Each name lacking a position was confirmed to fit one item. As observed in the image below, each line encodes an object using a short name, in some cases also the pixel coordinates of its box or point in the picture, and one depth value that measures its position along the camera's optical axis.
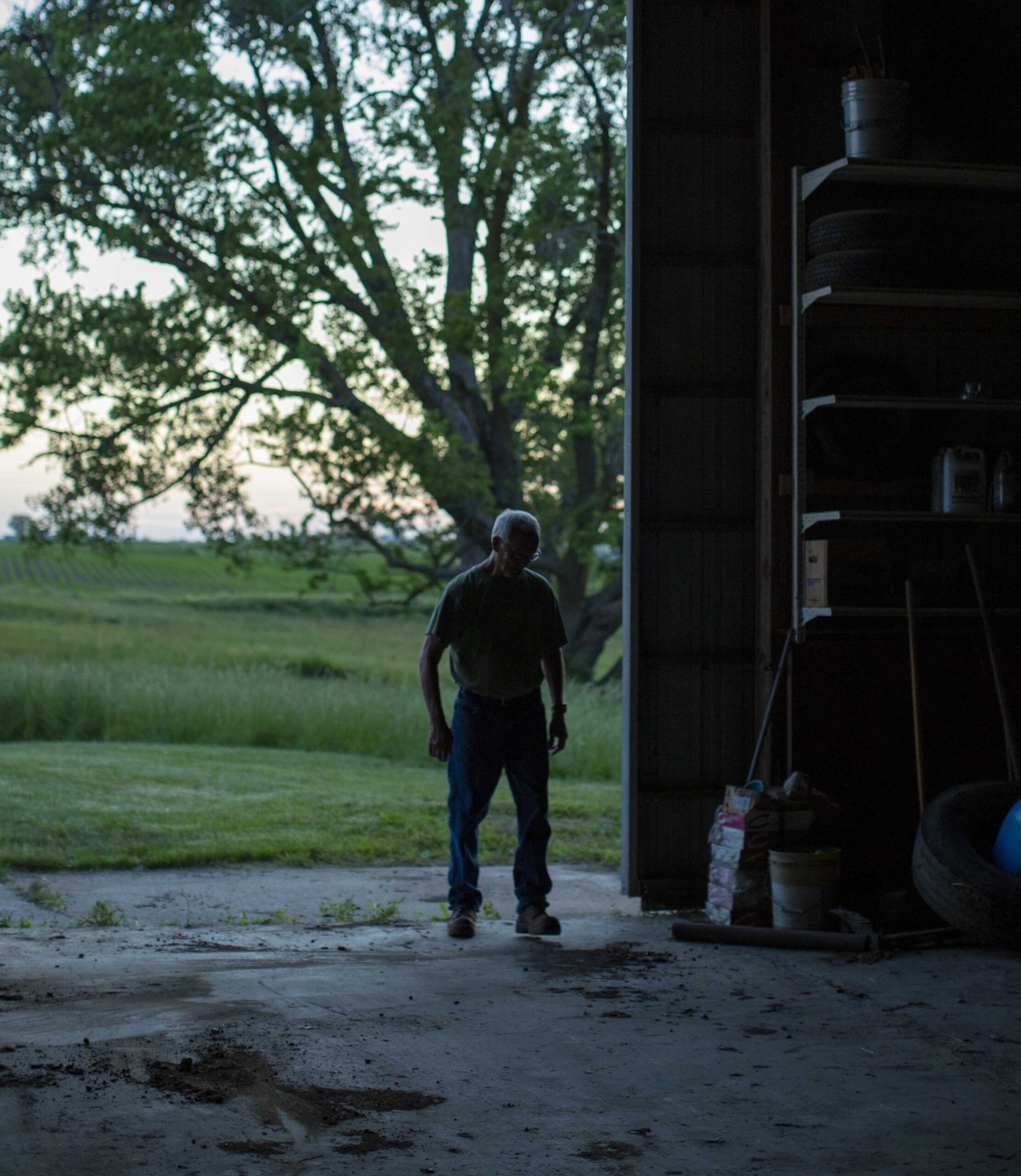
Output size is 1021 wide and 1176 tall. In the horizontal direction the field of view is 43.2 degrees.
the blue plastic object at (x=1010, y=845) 4.46
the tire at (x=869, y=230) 5.02
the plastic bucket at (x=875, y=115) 5.07
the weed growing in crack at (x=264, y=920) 5.31
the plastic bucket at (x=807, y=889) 4.76
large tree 13.39
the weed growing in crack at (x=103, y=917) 5.16
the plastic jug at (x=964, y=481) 5.11
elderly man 4.78
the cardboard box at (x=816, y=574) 5.06
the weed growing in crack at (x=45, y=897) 5.58
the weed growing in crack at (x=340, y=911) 5.39
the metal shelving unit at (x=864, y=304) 4.96
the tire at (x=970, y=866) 4.26
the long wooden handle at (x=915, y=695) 5.02
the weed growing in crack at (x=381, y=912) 5.34
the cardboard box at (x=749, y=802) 4.89
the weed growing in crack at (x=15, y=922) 4.96
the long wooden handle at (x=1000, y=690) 5.11
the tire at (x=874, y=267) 5.02
